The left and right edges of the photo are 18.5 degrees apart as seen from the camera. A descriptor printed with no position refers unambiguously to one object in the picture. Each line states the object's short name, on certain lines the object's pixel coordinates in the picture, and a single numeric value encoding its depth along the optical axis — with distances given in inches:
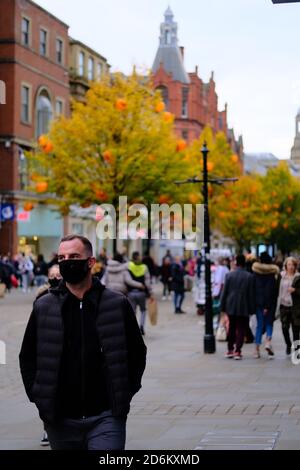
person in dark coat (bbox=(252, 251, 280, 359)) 621.9
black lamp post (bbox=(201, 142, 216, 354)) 660.7
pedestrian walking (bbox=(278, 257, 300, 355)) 605.6
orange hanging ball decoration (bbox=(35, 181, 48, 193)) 1419.8
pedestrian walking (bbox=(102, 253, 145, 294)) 743.7
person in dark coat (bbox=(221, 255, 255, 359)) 606.5
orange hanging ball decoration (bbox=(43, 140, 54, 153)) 1444.4
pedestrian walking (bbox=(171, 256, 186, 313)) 1092.5
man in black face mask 200.5
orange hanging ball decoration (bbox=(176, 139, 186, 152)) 1491.1
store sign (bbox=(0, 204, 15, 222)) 1737.2
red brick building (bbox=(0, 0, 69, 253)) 1930.4
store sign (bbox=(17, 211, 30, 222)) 1907.0
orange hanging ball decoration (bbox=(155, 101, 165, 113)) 1485.0
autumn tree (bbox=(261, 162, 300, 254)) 2955.2
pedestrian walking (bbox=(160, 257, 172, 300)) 1438.2
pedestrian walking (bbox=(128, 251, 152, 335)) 769.6
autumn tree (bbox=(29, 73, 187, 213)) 1464.1
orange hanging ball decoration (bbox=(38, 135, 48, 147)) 1443.2
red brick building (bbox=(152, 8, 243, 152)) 3636.8
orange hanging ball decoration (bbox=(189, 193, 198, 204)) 2044.8
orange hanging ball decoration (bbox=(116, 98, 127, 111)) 1421.0
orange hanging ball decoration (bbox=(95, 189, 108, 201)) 1445.6
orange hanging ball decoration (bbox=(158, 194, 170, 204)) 1486.3
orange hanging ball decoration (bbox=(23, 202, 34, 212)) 1592.0
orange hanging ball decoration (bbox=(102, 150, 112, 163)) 1423.5
